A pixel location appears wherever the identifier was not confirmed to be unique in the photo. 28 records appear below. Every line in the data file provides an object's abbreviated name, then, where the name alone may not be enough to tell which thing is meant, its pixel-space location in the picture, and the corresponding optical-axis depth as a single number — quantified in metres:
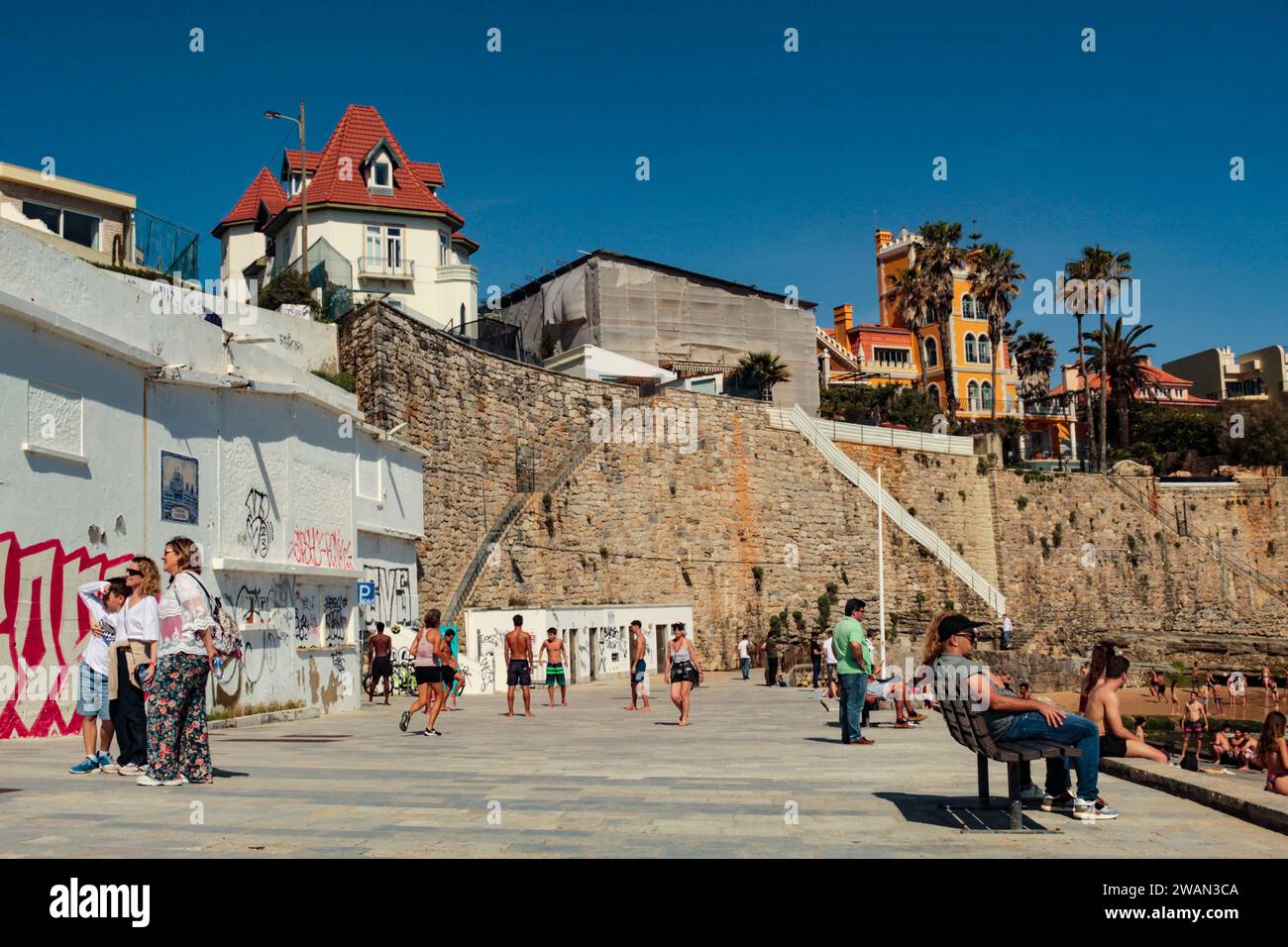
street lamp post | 39.38
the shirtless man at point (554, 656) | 24.45
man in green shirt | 15.15
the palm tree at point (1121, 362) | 72.38
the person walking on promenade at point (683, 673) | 19.11
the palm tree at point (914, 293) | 65.12
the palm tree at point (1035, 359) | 84.12
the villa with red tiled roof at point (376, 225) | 46.22
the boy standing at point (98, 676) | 10.80
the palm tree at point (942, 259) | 65.31
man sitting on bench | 8.21
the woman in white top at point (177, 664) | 9.45
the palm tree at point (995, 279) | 69.00
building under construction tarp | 58.00
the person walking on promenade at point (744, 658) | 39.53
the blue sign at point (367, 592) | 25.97
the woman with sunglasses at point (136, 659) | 9.91
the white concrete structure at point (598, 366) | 49.81
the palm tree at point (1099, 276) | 69.62
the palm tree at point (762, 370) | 59.41
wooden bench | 8.02
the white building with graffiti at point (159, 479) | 14.84
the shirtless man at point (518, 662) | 21.30
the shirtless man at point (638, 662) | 23.00
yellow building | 89.69
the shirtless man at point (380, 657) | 25.73
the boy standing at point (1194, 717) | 22.41
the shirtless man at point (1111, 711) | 9.78
